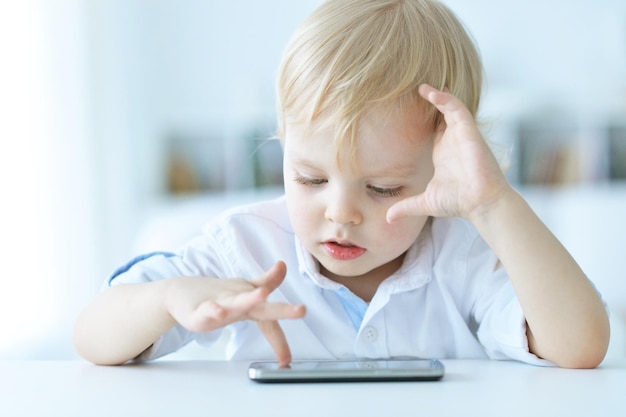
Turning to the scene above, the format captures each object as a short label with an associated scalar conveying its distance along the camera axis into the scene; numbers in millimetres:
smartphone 706
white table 609
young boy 867
